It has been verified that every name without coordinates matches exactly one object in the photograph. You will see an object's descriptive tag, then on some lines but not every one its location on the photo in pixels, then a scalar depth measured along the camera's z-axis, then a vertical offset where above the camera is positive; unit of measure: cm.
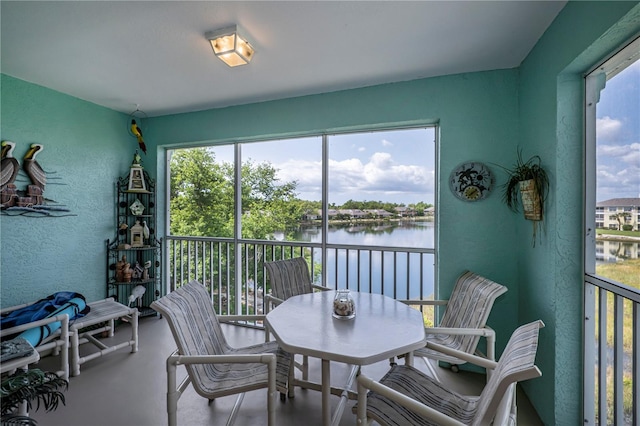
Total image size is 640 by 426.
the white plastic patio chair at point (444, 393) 113 -82
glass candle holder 192 -61
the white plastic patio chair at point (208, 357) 151 -83
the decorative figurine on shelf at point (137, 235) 376 -29
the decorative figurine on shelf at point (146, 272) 382 -76
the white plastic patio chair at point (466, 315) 194 -75
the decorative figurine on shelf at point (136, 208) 377 +5
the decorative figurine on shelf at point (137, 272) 376 -76
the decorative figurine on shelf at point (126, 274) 364 -75
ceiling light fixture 200 +116
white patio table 148 -67
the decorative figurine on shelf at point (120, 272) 364 -72
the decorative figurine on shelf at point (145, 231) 382 -24
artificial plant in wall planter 203 +19
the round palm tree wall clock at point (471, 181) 261 +29
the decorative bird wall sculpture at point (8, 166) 271 +42
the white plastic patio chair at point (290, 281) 250 -62
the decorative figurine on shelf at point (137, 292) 356 -97
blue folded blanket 245 -88
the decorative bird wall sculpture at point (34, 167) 288 +43
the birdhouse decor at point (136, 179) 372 +41
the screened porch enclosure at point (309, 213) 302 +0
